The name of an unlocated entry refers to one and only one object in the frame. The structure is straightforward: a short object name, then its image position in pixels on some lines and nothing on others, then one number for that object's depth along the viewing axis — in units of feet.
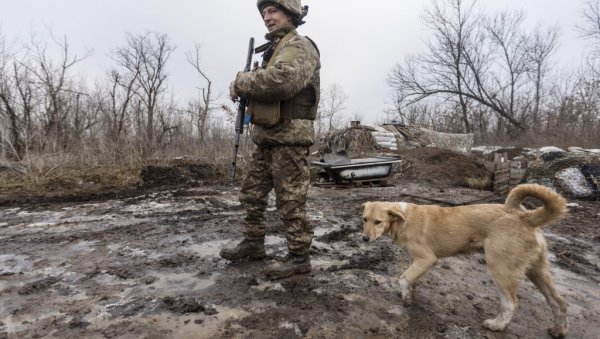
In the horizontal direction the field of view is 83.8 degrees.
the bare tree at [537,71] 87.31
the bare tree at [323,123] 88.57
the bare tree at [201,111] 53.46
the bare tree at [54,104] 44.57
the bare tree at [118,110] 49.85
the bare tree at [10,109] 34.99
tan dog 7.63
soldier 9.34
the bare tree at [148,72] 85.71
